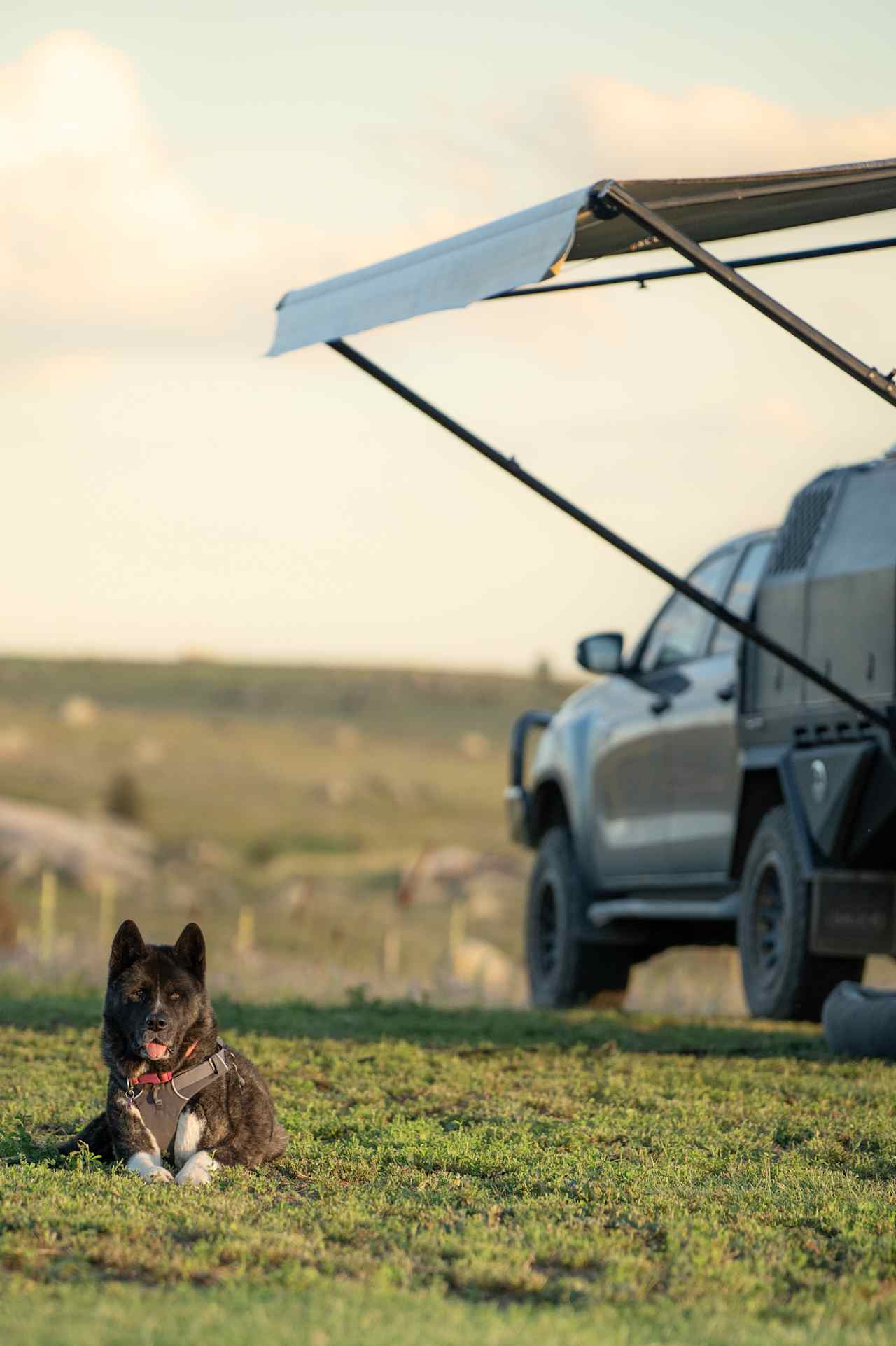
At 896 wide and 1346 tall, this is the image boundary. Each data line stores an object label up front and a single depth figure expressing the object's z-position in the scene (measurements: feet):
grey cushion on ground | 57.69
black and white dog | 35.85
